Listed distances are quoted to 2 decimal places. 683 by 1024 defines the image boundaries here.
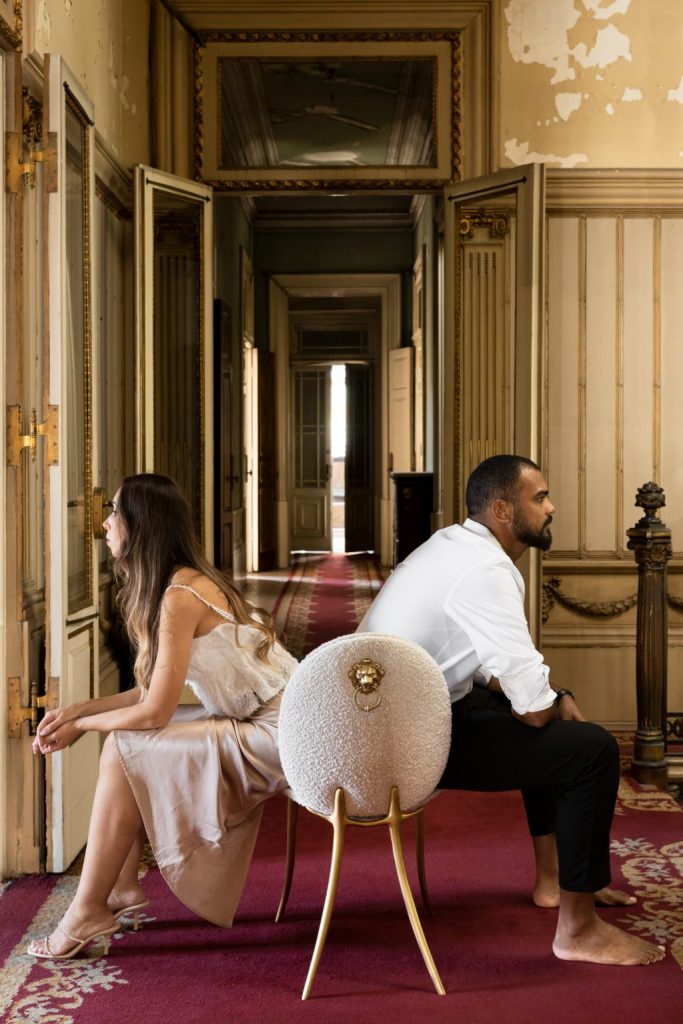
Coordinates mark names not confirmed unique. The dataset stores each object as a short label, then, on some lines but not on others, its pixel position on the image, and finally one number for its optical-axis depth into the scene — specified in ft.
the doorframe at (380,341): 40.83
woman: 8.89
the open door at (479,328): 16.81
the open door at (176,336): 15.69
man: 8.74
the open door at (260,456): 39.32
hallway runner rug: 25.41
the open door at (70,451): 10.91
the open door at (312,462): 48.65
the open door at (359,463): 48.65
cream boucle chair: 8.14
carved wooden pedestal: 14.47
